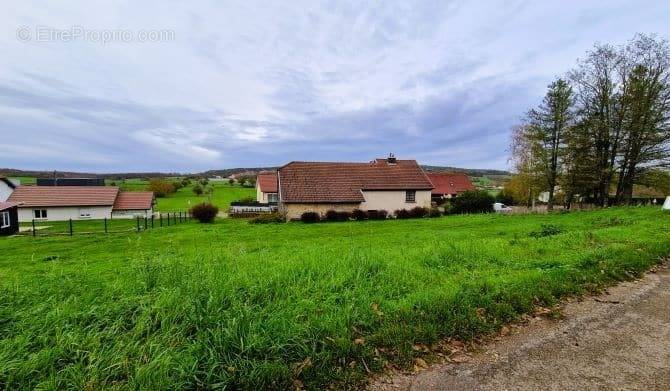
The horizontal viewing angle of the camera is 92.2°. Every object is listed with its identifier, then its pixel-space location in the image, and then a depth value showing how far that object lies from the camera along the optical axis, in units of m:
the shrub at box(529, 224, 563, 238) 11.79
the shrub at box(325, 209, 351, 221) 31.14
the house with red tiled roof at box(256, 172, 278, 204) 53.81
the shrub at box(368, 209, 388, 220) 32.69
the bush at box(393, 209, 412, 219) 32.97
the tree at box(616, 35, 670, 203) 23.80
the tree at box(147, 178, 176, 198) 73.31
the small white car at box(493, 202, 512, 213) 41.81
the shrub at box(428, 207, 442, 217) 33.06
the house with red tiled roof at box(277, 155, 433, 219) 32.25
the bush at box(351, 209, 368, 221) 32.37
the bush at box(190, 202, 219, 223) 32.56
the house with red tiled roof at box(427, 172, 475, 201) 54.59
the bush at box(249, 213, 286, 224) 29.58
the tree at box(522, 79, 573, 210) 27.58
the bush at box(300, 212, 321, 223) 30.20
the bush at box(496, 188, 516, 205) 48.40
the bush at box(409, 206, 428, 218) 33.25
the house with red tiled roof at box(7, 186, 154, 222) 44.25
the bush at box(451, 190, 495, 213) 34.91
